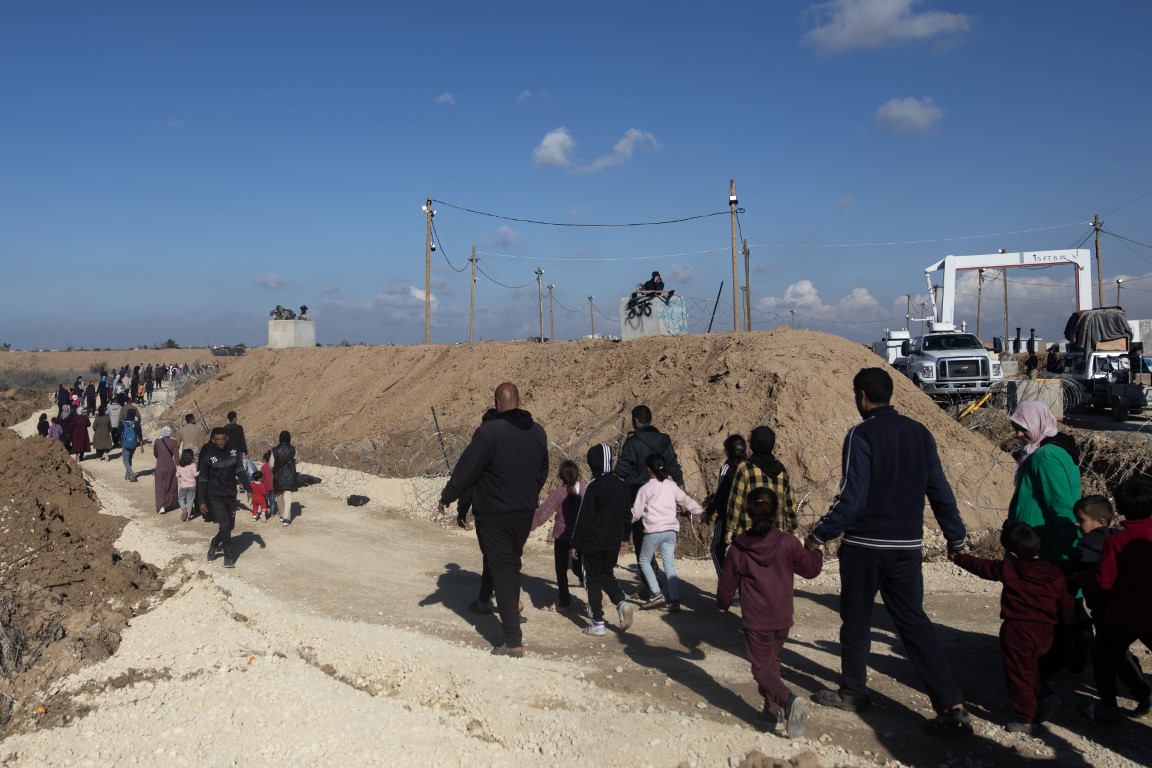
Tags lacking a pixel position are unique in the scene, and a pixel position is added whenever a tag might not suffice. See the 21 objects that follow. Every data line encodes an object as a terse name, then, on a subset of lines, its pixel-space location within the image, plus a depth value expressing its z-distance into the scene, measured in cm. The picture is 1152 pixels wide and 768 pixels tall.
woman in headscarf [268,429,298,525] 1216
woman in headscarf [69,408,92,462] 1945
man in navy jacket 480
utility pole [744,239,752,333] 2919
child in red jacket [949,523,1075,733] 484
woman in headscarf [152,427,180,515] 1302
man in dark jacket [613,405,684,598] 766
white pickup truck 2192
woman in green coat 550
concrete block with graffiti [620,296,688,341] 2020
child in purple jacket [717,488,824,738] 483
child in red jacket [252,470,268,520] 1258
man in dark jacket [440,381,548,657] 618
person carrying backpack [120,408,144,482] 1758
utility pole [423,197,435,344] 3077
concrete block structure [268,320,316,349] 3581
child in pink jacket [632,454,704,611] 742
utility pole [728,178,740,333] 2245
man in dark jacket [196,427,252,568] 972
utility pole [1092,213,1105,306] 3953
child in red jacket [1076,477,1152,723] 485
